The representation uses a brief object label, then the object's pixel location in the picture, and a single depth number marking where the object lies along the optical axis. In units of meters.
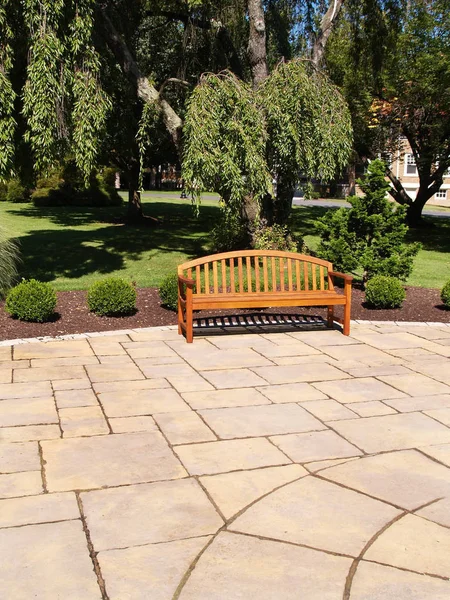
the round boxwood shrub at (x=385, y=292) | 8.84
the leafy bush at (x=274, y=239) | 10.98
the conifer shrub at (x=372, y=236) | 9.52
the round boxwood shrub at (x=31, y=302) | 7.68
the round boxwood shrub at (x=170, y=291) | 8.41
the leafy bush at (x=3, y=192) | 29.78
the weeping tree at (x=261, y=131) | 9.07
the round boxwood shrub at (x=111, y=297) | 8.12
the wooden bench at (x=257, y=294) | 7.25
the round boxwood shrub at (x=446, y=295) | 8.90
